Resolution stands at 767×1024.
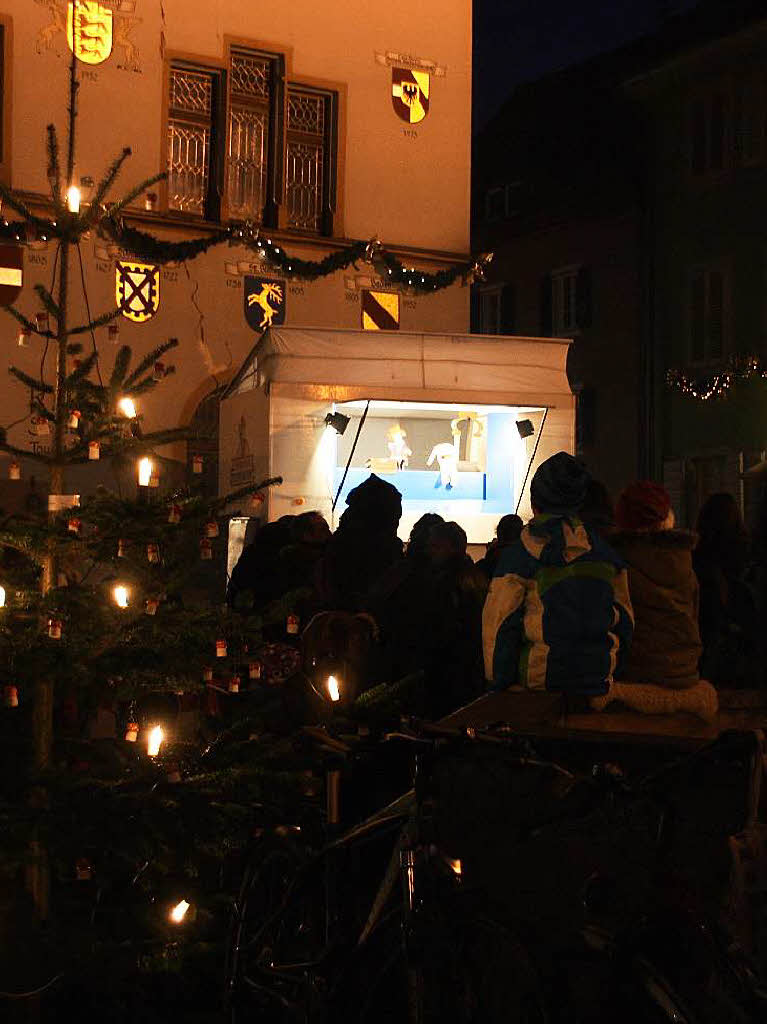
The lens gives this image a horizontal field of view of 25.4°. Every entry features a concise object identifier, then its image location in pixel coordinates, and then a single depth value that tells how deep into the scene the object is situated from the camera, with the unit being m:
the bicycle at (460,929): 3.98
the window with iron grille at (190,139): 23.11
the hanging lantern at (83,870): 6.41
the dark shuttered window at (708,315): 32.19
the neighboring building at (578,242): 35.12
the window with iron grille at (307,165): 24.00
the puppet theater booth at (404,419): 16.25
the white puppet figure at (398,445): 17.34
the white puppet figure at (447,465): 17.53
